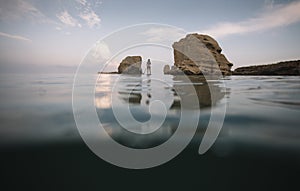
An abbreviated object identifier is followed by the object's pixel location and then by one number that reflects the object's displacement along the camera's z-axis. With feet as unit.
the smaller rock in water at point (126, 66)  280.29
